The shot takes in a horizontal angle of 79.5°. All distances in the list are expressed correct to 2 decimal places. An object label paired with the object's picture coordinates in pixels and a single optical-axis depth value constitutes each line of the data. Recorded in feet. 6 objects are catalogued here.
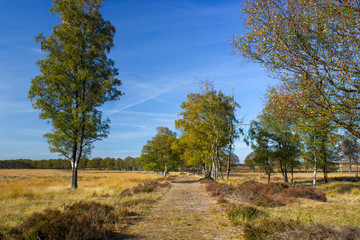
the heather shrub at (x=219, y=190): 52.65
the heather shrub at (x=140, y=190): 54.85
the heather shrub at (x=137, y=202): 38.99
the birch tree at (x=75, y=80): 55.21
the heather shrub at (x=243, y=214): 25.91
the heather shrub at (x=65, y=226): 17.99
